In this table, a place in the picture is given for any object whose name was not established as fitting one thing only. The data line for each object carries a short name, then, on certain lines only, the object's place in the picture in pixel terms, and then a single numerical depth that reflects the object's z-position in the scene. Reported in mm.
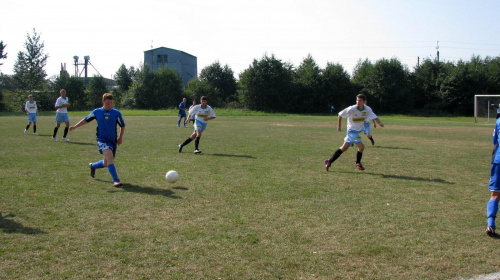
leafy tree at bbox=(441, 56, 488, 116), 52306
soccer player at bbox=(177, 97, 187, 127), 26812
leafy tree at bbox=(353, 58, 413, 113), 55531
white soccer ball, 7961
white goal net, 36469
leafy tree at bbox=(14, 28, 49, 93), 61469
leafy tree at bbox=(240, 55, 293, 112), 56781
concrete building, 74375
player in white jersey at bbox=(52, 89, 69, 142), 16141
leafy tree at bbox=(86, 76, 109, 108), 67438
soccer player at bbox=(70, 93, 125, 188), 7938
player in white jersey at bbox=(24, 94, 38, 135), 19047
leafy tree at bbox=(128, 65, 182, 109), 62531
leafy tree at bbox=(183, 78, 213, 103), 61862
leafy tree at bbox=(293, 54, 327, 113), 57156
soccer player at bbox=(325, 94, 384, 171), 10117
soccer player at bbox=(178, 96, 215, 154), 13430
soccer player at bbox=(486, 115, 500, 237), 5113
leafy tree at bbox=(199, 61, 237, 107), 70500
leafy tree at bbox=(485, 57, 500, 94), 53566
